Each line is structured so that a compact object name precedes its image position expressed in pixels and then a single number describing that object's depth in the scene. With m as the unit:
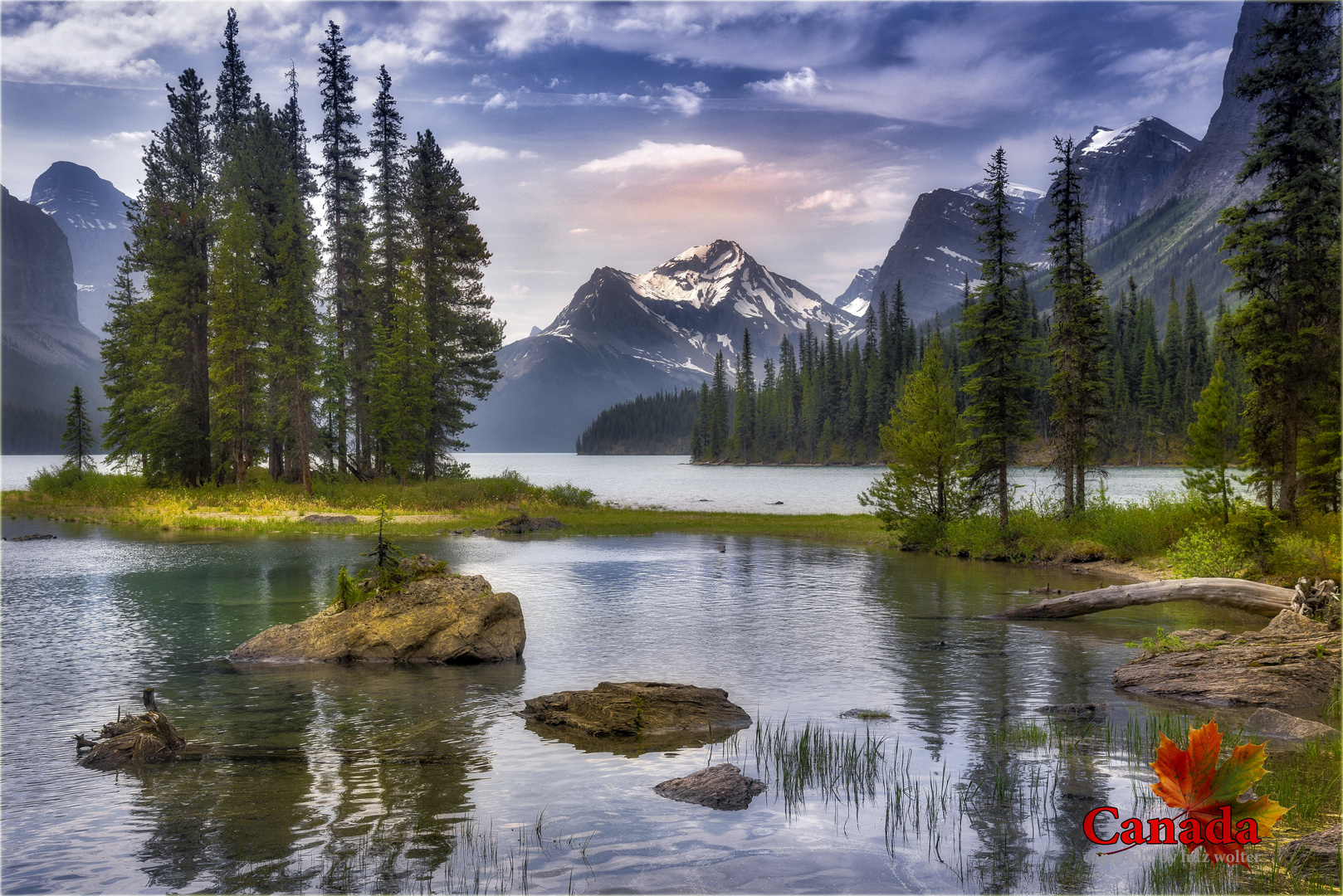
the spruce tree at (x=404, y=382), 52.06
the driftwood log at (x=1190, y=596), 17.73
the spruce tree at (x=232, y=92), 55.88
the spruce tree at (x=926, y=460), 37.22
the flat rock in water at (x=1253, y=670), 13.20
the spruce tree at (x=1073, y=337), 34.44
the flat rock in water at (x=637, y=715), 11.83
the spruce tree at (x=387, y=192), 56.97
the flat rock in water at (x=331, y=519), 43.56
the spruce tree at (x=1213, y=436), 25.75
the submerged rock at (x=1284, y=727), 10.84
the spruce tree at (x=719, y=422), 197.12
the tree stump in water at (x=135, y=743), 10.27
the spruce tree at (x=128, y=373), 55.00
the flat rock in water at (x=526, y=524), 44.03
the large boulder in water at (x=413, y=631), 16.72
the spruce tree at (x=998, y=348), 34.50
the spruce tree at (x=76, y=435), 64.00
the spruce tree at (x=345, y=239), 54.69
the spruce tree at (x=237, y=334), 49.56
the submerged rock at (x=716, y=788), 9.13
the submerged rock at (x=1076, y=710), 12.51
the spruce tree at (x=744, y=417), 185.62
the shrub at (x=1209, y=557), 22.80
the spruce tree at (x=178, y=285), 53.00
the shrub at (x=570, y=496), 55.94
